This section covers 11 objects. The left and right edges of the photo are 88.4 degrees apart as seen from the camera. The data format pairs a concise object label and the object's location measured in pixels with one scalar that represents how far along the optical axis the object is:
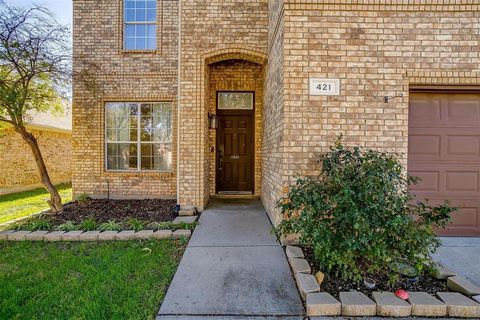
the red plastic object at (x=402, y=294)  2.36
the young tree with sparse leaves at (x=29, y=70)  4.83
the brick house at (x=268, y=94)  3.66
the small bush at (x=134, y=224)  4.33
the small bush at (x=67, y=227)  4.36
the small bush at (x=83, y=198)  6.44
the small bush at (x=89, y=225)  4.36
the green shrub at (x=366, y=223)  2.57
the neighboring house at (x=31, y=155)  8.95
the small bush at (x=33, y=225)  4.41
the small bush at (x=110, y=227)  4.33
